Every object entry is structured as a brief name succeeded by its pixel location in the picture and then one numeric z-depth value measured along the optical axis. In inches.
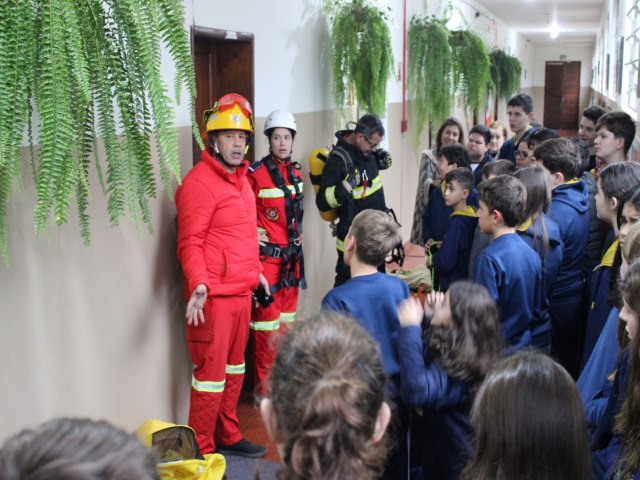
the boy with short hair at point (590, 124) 197.2
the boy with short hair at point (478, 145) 209.2
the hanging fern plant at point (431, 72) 254.7
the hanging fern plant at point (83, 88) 62.3
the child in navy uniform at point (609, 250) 102.8
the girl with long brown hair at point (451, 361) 84.0
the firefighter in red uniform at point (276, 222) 148.0
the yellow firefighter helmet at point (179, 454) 101.4
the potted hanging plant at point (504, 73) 382.9
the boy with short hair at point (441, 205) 171.3
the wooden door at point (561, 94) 882.1
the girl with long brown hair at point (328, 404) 46.1
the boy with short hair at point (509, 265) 107.1
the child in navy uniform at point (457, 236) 145.0
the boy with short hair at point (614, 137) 154.8
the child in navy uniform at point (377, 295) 95.6
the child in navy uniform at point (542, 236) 117.3
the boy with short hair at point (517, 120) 227.1
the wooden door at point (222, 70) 148.9
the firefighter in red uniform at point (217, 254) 118.8
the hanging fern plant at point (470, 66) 263.4
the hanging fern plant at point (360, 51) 189.5
